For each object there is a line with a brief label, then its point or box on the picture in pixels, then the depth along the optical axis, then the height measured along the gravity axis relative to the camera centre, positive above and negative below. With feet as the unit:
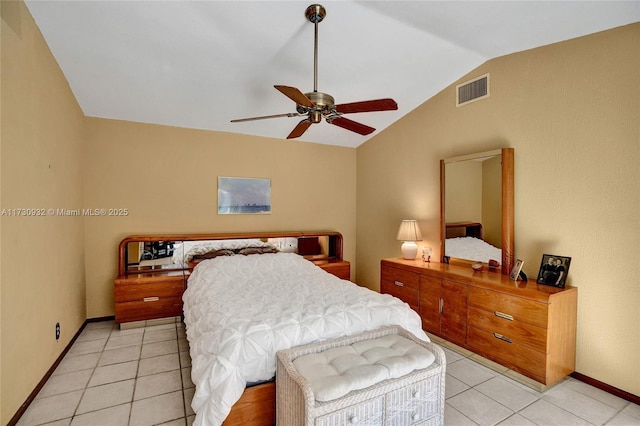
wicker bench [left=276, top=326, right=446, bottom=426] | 4.99 -3.28
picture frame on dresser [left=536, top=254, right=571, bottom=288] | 8.47 -1.78
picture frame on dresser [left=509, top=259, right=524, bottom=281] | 9.18 -1.89
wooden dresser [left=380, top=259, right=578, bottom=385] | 7.89 -3.18
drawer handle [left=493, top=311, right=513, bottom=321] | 8.54 -3.04
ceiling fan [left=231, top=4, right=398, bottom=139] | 7.08 +2.41
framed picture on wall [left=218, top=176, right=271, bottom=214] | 14.30 +0.68
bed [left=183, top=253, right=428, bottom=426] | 5.70 -2.53
